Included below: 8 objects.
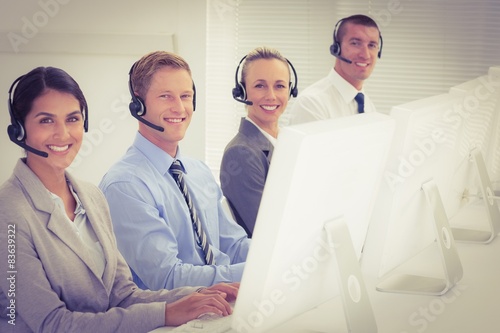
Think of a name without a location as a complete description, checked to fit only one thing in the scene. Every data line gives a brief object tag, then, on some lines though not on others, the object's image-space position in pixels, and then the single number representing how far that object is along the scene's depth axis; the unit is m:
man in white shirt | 3.51
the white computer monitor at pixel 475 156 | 2.56
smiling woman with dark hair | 2.01
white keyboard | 1.98
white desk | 2.09
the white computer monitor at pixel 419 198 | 2.10
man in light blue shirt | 2.34
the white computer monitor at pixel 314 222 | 1.74
